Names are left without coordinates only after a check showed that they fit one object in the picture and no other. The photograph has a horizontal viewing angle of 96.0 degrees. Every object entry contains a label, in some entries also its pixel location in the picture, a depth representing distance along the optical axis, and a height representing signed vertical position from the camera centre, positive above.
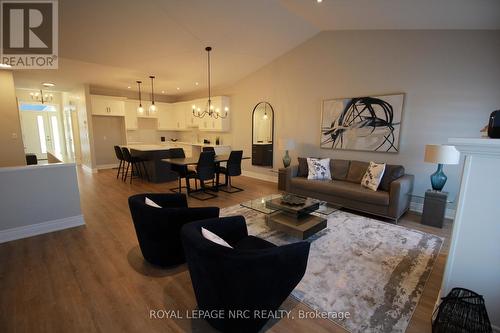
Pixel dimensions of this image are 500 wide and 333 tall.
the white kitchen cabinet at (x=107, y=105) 6.97 +0.80
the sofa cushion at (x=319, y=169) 4.55 -0.71
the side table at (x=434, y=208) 3.30 -1.07
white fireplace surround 1.45 -0.59
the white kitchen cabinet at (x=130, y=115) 7.79 +0.56
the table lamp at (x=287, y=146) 5.18 -0.29
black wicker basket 1.38 -1.11
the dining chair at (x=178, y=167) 4.90 -0.78
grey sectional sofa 3.48 -0.92
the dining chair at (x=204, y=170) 4.57 -0.78
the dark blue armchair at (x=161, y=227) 2.15 -0.93
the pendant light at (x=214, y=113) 6.96 +0.62
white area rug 1.82 -1.39
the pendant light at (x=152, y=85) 6.07 +1.45
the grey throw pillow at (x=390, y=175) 3.77 -0.66
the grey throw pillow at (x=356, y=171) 4.27 -0.69
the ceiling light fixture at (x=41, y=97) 7.99 +1.19
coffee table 2.78 -1.12
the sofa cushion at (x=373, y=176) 3.81 -0.70
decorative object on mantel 1.48 +0.08
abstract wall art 4.07 +0.23
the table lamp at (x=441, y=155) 2.99 -0.25
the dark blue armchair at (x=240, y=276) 1.34 -0.91
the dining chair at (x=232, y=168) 5.07 -0.81
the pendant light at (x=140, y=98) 6.29 +1.12
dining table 4.67 -0.62
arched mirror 6.07 -0.02
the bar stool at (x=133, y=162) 5.79 -0.84
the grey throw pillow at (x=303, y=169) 4.85 -0.76
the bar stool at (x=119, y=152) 6.06 -0.58
